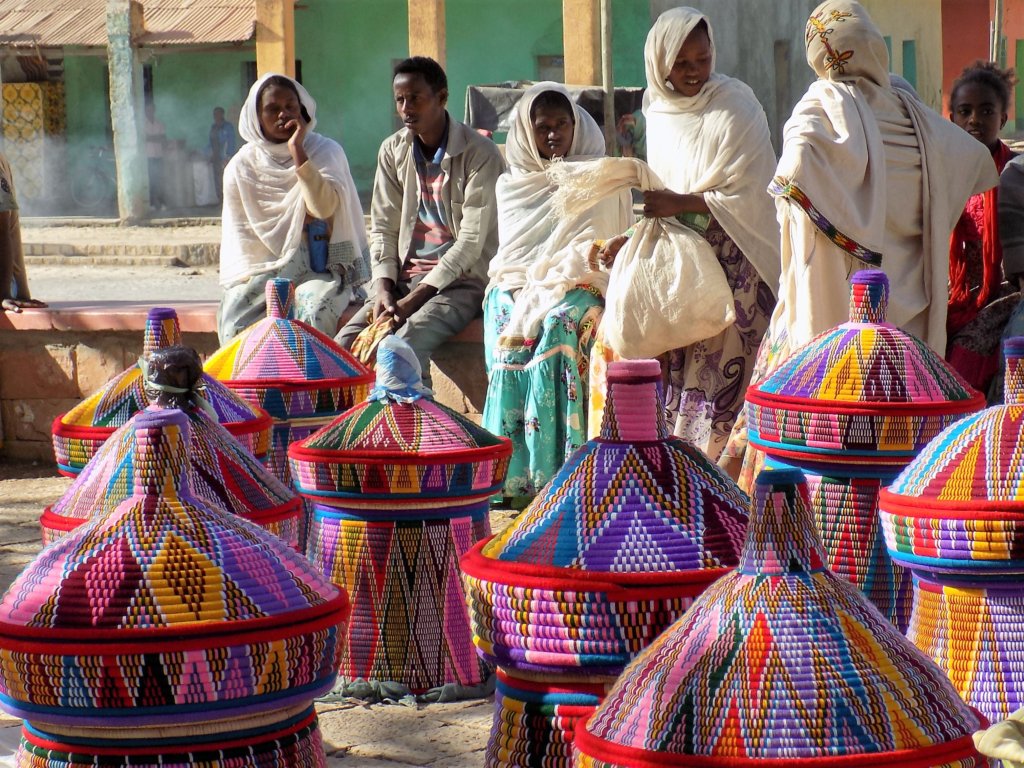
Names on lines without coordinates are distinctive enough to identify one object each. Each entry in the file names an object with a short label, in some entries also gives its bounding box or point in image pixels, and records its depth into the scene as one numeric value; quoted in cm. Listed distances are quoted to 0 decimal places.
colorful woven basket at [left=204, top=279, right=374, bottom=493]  539
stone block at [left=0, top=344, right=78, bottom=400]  880
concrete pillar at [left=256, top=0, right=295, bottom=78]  1827
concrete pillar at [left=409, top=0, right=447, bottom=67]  1554
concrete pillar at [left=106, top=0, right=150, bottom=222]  2242
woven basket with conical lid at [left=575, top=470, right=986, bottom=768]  205
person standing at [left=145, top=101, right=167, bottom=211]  2438
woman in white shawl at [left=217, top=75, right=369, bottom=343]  778
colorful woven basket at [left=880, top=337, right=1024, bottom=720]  288
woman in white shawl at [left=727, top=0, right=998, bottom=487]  519
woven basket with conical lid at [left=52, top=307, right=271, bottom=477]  437
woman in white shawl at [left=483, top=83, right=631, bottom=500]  681
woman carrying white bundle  614
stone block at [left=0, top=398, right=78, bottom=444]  883
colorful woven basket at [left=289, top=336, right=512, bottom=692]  434
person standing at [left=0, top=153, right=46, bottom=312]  897
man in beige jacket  739
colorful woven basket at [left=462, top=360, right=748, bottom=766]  266
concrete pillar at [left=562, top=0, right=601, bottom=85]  1380
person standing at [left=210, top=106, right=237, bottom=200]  2394
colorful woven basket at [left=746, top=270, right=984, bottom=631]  379
